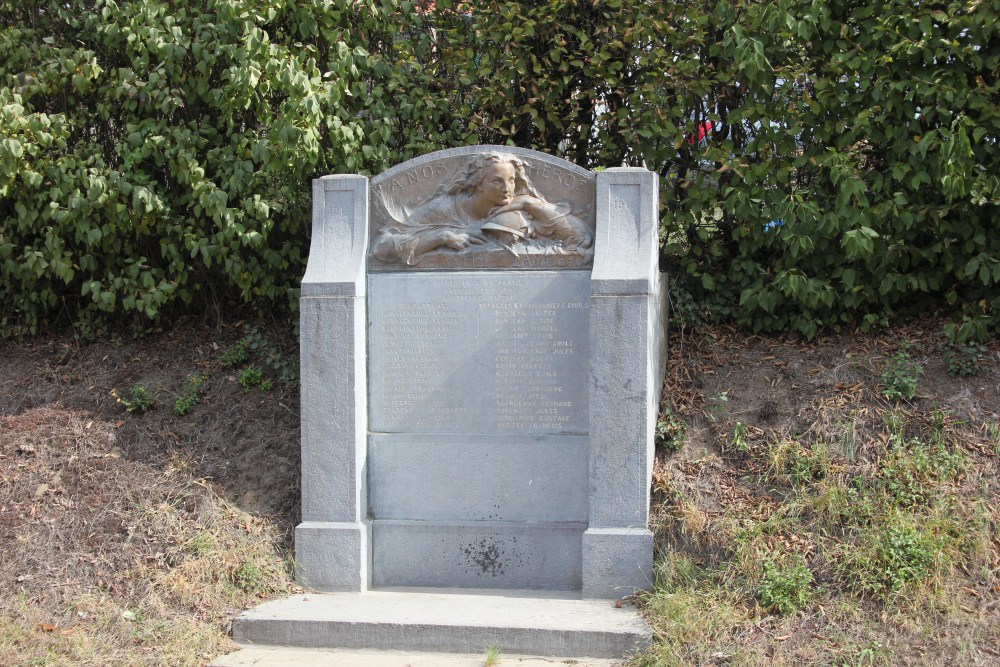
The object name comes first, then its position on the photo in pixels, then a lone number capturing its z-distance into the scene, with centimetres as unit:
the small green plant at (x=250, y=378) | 716
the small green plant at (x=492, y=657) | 505
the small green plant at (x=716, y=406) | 649
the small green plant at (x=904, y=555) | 506
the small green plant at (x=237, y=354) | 742
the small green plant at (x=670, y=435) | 632
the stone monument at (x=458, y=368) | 597
